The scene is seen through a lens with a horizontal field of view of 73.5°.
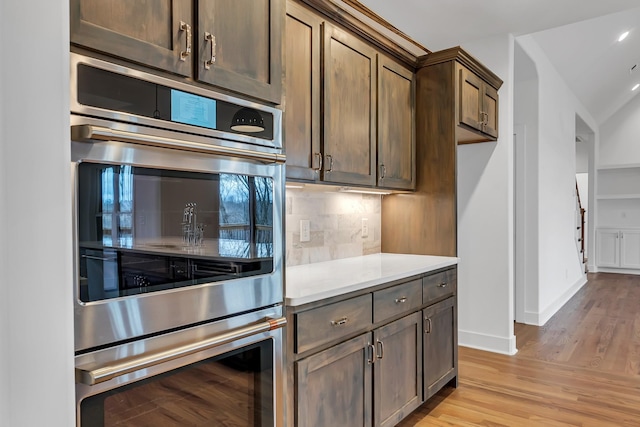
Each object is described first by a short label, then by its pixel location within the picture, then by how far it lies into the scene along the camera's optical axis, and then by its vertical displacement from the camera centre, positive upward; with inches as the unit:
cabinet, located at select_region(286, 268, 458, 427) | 66.7 -27.0
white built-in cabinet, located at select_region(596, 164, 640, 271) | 321.1 -5.5
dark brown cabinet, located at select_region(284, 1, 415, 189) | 81.9 +22.8
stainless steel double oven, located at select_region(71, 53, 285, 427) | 40.5 -4.5
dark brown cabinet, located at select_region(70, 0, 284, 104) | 42.5 +20.1
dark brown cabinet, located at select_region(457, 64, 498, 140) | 121.0 +32.3
